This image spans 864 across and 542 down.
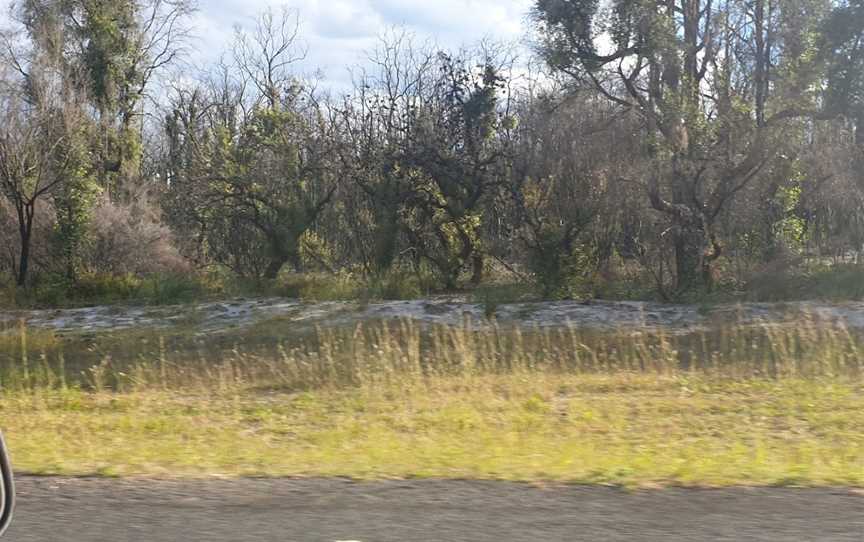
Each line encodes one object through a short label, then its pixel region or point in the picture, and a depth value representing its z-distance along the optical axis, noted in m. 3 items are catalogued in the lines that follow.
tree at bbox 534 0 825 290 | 25.06
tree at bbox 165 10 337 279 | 31.38
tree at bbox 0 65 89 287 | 29.22
